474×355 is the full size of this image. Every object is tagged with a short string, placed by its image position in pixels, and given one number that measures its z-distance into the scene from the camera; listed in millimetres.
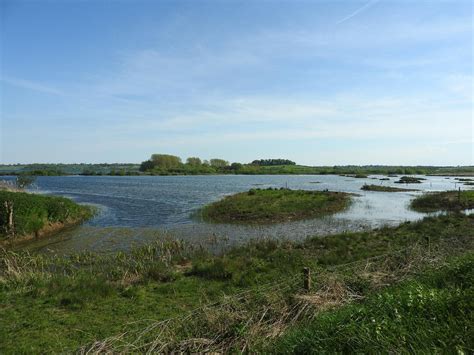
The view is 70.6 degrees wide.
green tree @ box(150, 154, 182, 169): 159000
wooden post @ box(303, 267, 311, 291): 7953
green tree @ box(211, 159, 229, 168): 176125
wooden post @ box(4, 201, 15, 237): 19812
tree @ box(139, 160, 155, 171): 159875
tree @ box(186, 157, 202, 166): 172425
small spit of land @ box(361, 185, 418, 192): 59544
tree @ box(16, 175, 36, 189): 39719
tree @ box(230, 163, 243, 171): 167325
